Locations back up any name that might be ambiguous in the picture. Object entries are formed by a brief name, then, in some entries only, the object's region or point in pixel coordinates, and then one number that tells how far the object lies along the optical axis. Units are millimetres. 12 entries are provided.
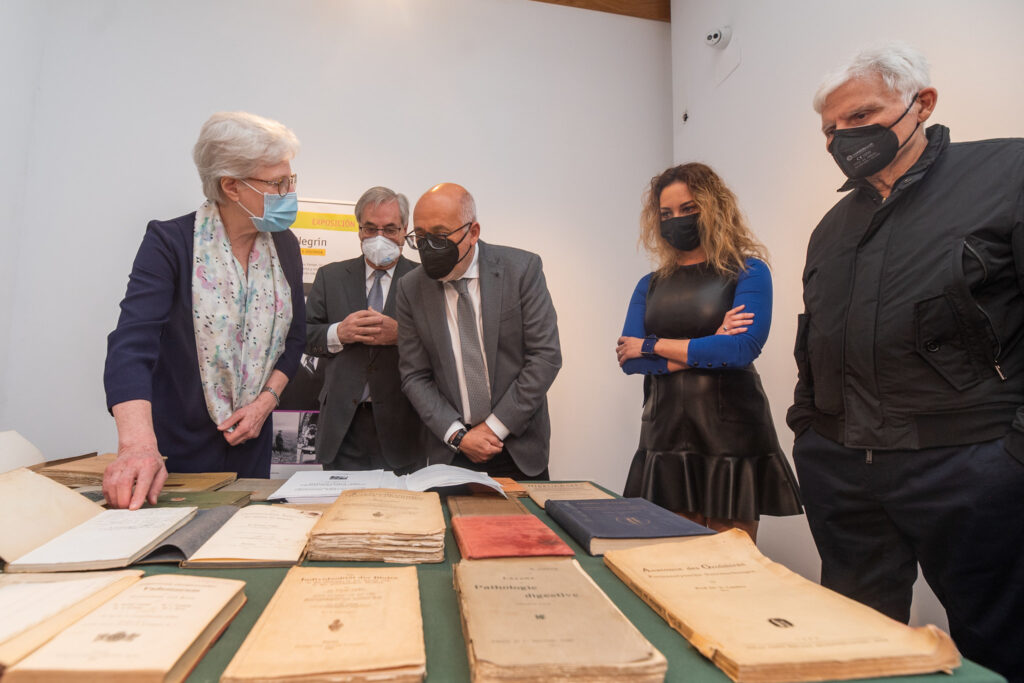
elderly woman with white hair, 1596
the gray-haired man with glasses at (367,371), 2277
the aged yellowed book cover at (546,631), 531
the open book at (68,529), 807
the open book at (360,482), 1233
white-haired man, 1251
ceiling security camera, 3201
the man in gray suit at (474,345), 1928
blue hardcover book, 950
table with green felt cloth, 574
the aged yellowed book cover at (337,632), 519
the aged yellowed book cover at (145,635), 498
